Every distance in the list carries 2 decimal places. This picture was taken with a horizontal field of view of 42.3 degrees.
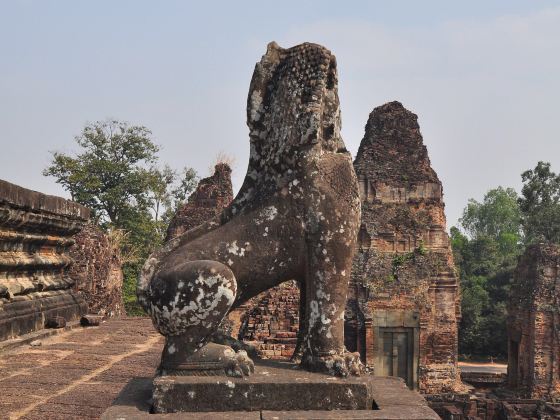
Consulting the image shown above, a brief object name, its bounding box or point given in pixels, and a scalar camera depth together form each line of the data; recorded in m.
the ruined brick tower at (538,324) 21.30
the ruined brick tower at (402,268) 18.98
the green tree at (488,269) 33.47
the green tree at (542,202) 39.94
